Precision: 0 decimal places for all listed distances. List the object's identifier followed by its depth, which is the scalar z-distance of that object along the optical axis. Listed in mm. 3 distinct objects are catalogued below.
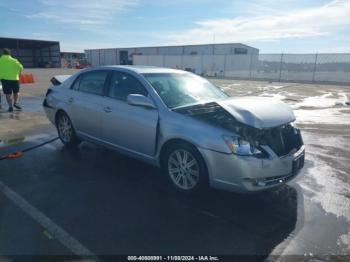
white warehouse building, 36406
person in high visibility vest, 9422
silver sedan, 3561
